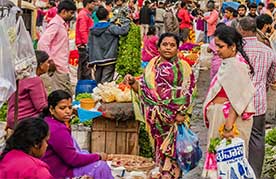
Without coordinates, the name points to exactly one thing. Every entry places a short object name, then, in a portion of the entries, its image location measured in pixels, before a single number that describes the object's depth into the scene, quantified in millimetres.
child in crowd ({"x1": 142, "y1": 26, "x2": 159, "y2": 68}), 17009
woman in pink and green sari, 9094
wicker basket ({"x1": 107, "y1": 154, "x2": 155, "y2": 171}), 8919
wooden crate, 10328
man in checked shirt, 8972
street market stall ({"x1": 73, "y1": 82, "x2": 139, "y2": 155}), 10299
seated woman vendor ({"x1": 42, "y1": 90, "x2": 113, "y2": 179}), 7388
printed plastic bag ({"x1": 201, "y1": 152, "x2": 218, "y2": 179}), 7968
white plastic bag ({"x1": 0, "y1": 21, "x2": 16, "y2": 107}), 7193
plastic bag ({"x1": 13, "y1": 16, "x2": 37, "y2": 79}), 7617
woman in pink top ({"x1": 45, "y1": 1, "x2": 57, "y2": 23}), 21027
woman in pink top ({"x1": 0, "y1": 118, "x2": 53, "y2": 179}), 6027
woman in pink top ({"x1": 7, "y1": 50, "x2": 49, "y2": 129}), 8129
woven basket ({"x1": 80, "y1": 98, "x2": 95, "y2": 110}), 10396
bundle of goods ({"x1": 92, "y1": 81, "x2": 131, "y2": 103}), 10377
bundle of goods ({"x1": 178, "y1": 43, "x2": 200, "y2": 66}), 19090
